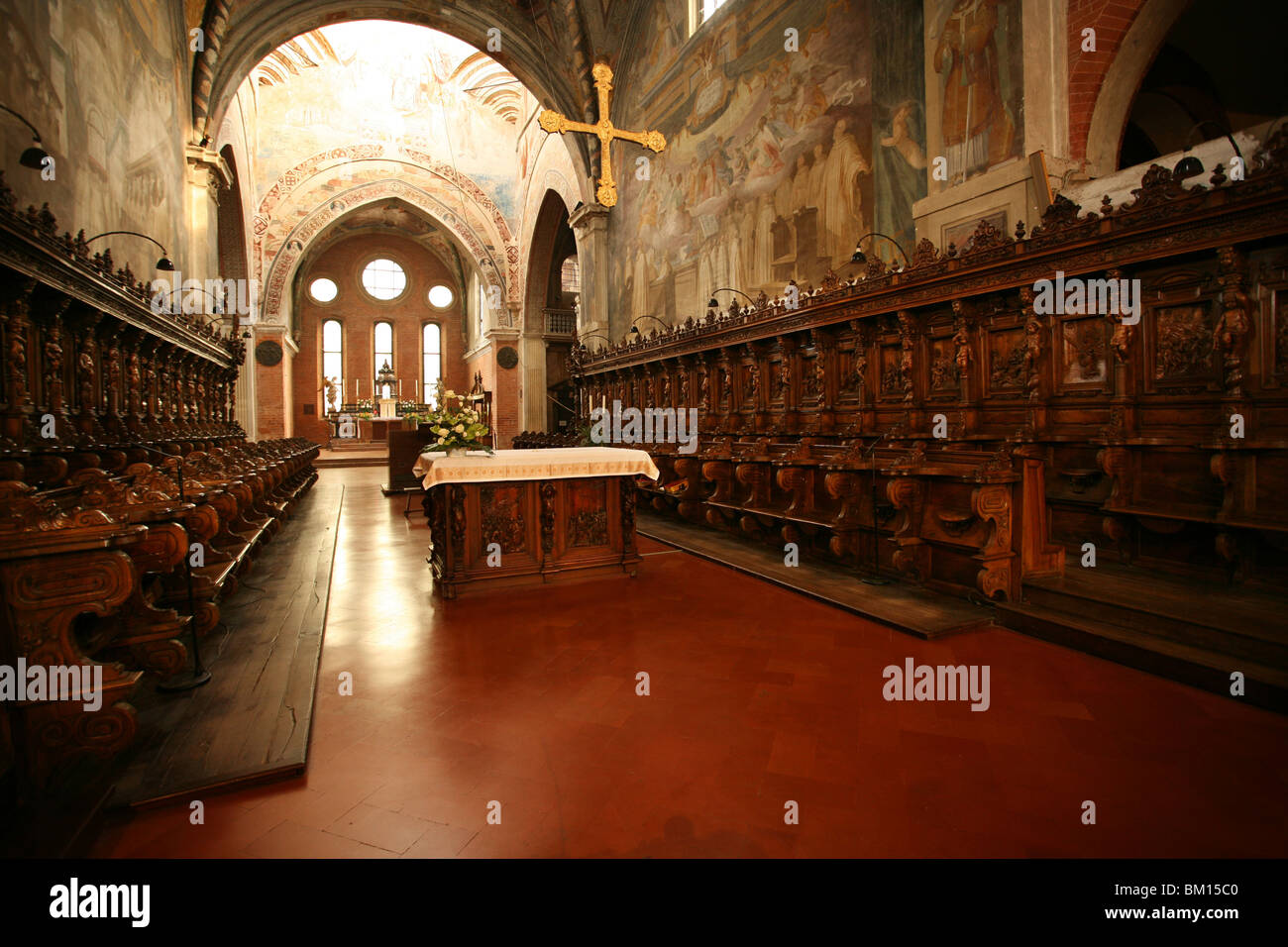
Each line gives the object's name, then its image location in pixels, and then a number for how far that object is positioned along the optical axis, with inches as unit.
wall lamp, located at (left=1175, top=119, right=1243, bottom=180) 161.0
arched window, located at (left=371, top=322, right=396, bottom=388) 1124.5
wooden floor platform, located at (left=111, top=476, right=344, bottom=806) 91.6
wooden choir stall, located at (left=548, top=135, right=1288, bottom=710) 145.9
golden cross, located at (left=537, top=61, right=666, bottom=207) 369.7
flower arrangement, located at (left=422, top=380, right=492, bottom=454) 209.2
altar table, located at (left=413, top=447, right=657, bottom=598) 198.5
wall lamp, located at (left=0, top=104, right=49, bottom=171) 199.5
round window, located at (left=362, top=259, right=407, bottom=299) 1120.2
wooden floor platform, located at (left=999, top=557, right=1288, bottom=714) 116.0
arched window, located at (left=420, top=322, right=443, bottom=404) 1153.4
